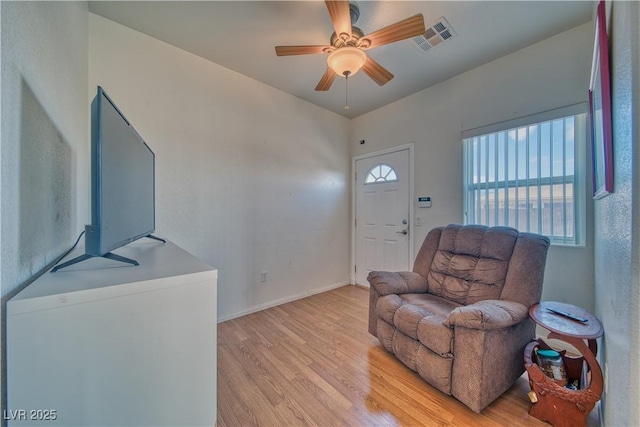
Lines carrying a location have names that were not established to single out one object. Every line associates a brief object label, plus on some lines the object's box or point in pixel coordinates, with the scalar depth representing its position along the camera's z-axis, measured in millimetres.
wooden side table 1193
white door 3264
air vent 1967
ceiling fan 1441
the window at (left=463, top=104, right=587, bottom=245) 2008
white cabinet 621
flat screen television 826
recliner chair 1385
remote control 1303
